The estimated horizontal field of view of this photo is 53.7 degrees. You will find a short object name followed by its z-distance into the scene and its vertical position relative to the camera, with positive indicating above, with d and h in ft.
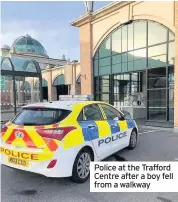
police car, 9.60 -2.68
